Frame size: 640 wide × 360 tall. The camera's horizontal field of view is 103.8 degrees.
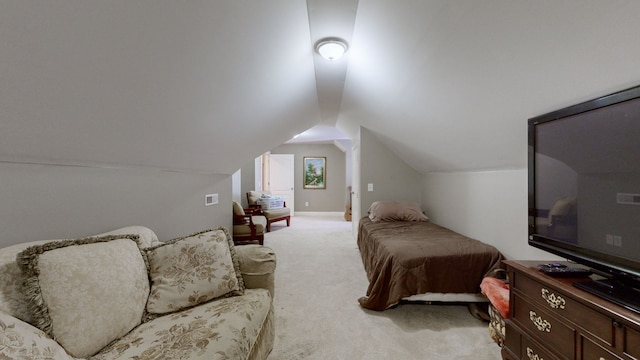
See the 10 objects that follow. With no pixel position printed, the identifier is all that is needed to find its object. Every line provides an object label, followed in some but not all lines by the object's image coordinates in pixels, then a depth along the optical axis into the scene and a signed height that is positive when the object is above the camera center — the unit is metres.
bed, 2.13 -0.78
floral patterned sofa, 0.93 -0.53
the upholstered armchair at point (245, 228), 4.22 -0.80
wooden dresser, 0.92 -0.62
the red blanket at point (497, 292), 1.66 -0.80
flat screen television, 1.02 -0.04
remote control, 1.28 -0.47
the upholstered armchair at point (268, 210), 5.67 -0.70
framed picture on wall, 7.82 +0.33
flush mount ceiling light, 2.10 +1.15
